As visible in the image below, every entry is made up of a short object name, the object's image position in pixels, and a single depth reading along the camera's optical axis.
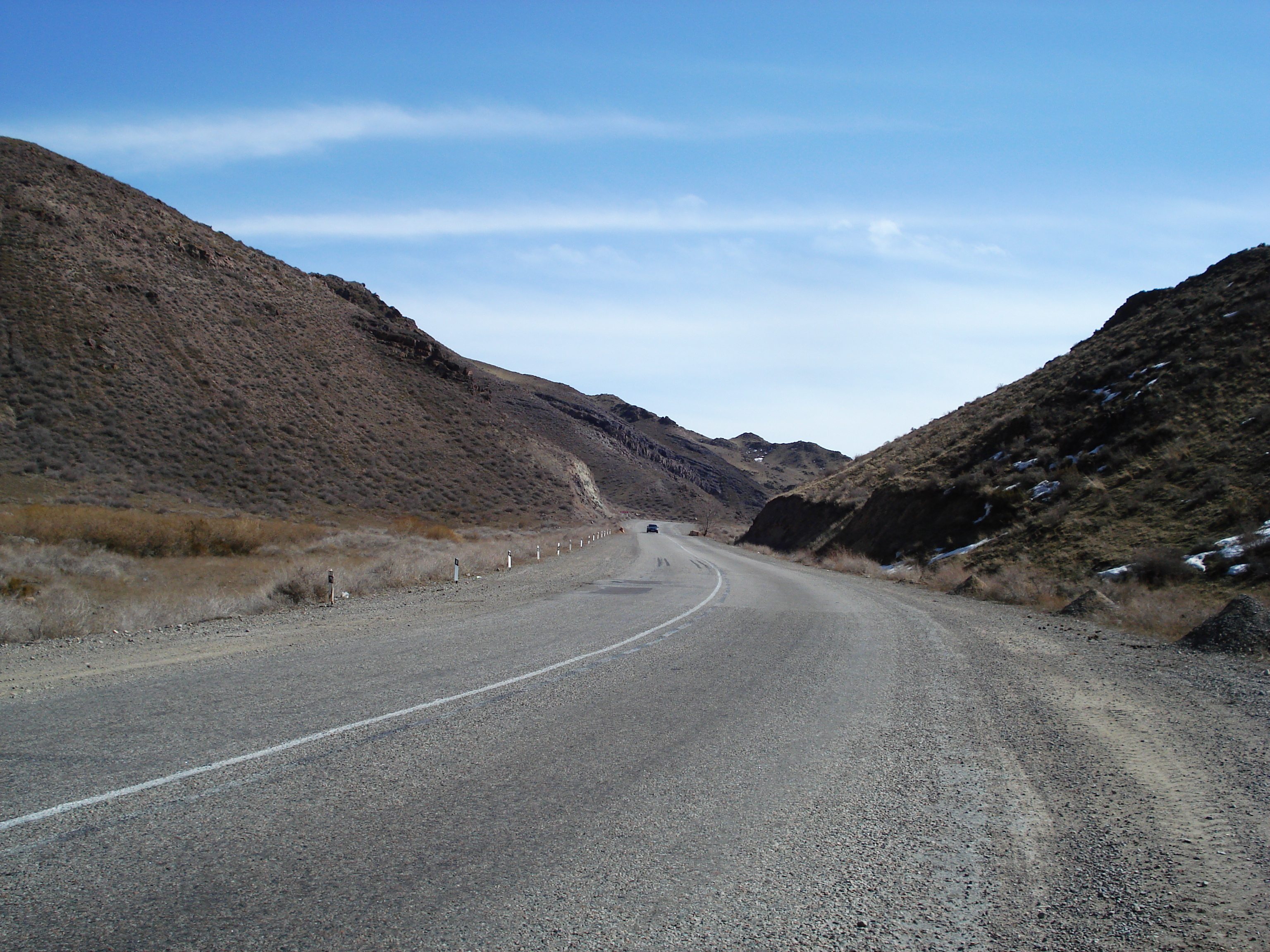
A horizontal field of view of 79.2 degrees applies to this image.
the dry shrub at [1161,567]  15.30
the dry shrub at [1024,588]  17.20
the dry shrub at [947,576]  21.86
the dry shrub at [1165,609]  12.52
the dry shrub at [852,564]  27.69
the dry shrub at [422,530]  41.12
